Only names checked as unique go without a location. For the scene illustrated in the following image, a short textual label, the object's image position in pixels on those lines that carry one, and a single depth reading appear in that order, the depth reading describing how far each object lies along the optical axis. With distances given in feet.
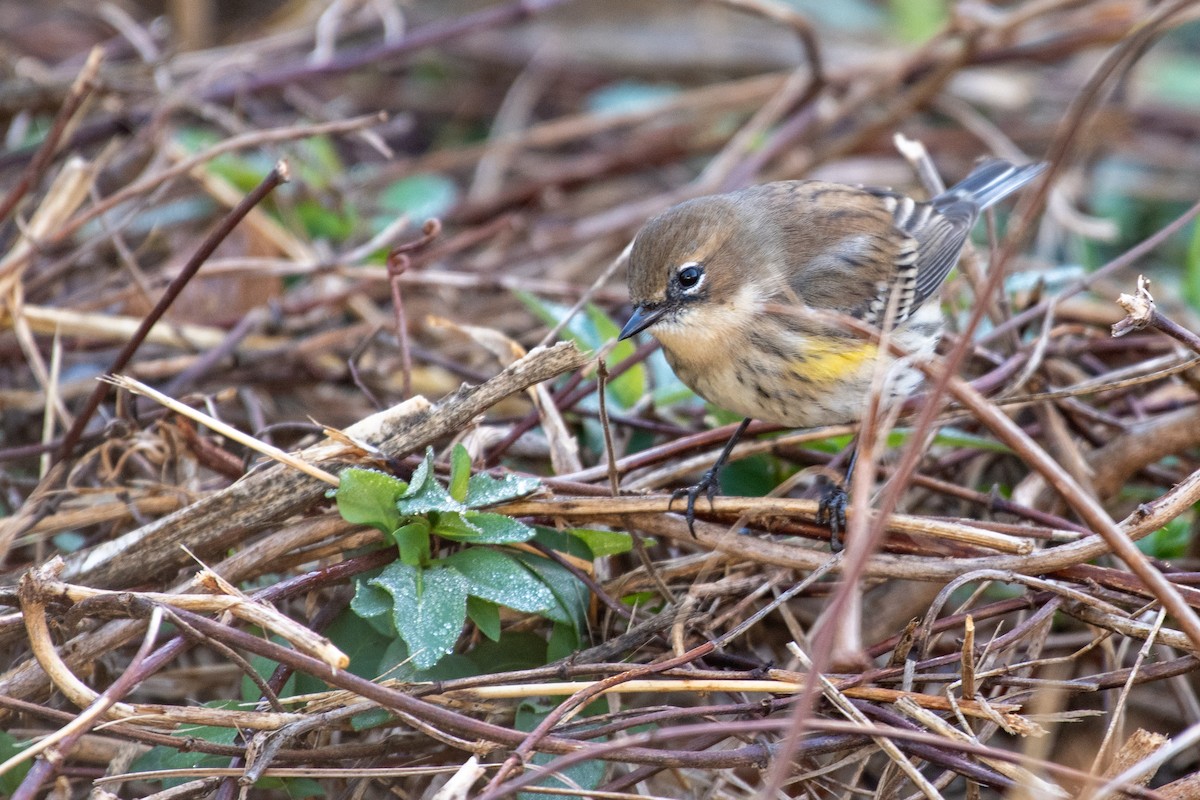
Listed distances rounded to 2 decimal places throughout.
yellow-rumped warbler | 18.56
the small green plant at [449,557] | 14.99
